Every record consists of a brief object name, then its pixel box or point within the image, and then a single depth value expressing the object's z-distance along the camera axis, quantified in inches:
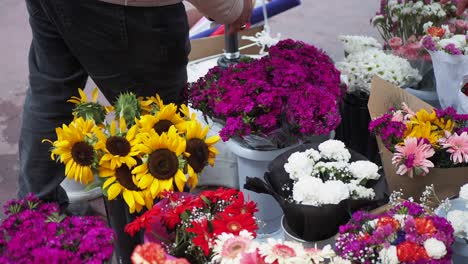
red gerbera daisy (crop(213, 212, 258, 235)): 103.6
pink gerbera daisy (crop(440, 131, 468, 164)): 114.3
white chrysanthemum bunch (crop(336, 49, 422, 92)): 135.6
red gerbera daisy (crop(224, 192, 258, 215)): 105.0
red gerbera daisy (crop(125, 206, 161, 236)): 105.1
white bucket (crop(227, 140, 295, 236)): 126.5
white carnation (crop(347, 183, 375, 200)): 112.0
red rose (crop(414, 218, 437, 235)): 103.5
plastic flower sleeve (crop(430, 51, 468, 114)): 128.5
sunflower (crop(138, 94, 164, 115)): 116.7
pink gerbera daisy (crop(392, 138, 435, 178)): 113.5
